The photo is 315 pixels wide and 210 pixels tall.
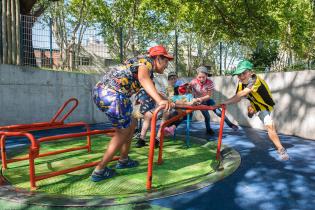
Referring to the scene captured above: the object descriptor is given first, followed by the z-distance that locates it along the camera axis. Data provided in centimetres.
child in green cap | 365
